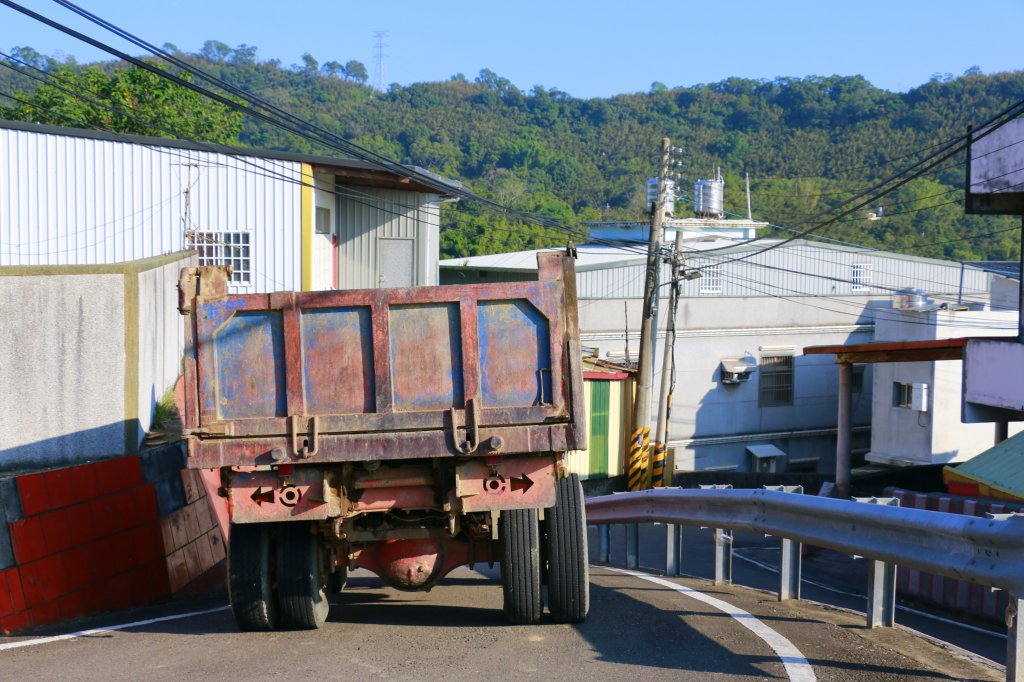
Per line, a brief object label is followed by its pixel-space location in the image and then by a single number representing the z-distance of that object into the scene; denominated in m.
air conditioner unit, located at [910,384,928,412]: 28.83
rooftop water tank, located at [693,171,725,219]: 49.31
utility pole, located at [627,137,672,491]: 25.83
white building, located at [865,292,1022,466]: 28.84
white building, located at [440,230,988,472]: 32.94
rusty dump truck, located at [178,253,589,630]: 6.63
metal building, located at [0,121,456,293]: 20.47
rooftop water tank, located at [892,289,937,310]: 32.84
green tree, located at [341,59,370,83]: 155.88
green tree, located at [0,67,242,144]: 40.88
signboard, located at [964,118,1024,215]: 17.38
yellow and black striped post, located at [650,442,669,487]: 27.41
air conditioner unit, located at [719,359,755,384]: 32.94
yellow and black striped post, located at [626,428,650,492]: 26.88
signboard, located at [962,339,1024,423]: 18.16
